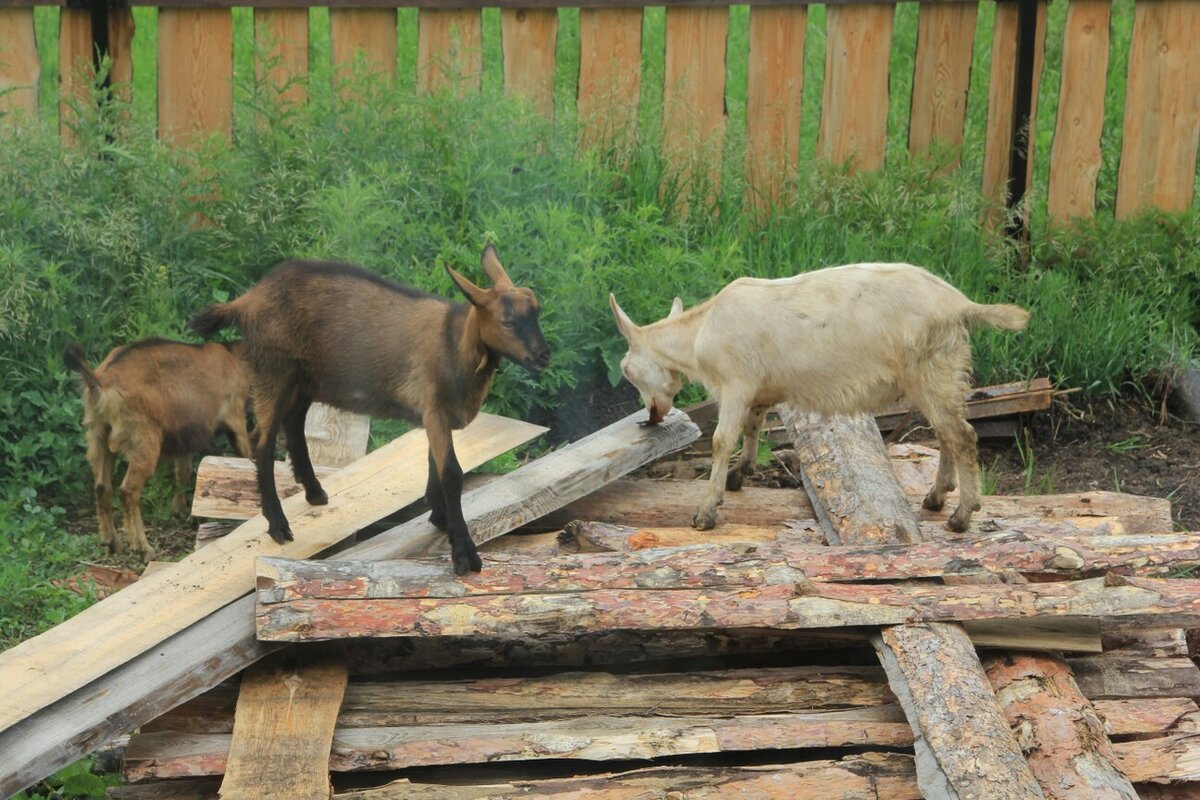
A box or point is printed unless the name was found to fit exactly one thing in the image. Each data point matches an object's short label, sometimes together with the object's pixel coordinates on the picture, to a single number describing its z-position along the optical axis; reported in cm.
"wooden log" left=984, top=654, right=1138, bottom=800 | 430
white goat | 582
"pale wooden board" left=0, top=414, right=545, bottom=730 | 474
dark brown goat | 539
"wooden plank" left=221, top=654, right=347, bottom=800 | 437
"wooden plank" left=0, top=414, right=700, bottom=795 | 444
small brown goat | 641
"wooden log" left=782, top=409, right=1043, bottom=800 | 419
